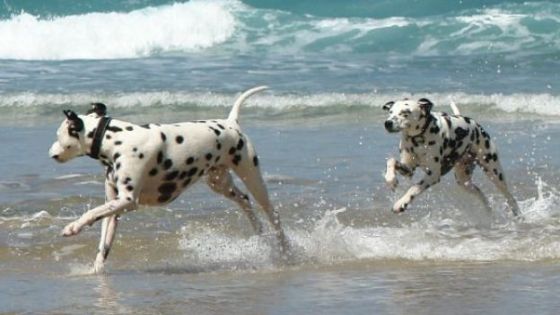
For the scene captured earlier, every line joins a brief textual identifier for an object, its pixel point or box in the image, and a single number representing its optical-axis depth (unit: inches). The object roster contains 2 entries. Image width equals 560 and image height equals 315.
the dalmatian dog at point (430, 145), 813.2
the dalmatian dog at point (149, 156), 677.3
